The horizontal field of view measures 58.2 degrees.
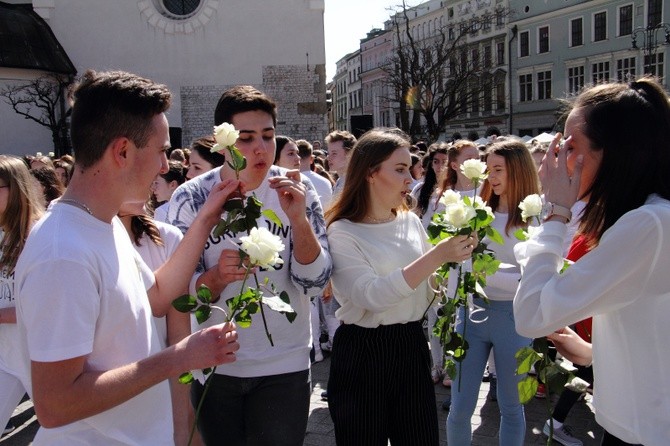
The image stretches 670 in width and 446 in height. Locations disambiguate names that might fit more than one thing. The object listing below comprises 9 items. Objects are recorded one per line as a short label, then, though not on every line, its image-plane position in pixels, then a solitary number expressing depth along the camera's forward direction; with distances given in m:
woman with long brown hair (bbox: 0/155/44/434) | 3.51
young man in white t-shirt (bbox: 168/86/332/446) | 2.65
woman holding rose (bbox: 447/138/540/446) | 3.53
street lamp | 34.04
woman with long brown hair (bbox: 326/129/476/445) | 2.95
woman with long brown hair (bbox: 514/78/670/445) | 1.79
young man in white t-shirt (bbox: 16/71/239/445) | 1.57
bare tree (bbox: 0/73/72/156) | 22.12
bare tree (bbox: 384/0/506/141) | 38.24
